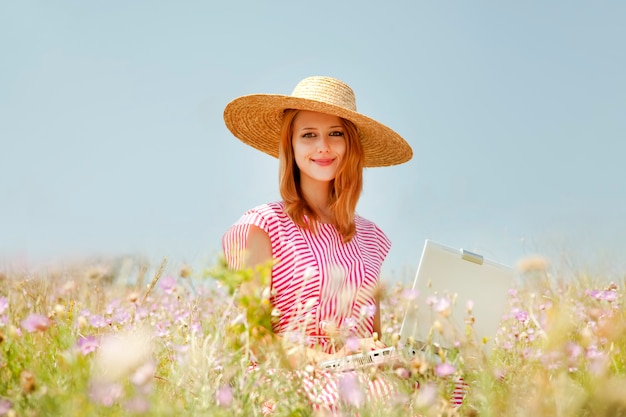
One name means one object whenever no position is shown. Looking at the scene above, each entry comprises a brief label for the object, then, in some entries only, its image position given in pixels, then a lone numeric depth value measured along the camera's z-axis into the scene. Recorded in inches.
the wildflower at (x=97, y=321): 103.3
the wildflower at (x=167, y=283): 95.7
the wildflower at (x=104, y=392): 66.2
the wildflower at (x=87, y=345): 79.3
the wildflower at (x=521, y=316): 132.3
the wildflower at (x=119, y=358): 69.8
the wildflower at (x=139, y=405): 64.9
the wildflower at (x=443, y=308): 76.4
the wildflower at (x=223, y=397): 68.9
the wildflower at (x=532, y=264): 114.1
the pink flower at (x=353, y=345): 80.0
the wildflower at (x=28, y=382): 65.1
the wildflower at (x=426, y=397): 65.2
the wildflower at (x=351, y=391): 72.4
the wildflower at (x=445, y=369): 73.5
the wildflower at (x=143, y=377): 65.0
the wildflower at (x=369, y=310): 85.5
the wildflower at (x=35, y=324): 76.5
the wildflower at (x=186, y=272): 97.8
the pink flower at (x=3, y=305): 89.8
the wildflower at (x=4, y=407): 66.4
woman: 127.9
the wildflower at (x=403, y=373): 76.5
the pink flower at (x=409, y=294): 84.1
